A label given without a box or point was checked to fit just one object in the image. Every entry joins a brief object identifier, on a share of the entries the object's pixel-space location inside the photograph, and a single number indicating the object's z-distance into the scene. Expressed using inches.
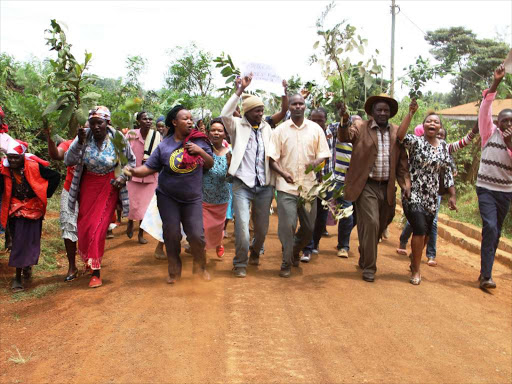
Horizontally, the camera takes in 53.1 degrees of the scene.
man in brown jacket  239.1
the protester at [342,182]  296.0
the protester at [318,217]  281.0
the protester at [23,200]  231.1
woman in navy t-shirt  214.8
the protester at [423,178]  245.6
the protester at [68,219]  233.0
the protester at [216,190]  255.3
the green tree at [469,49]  1277.1
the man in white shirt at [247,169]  235.0
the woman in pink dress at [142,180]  322.3
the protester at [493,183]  257.8
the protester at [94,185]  222.5
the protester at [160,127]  352.3
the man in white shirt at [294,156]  237.3
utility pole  906.5
